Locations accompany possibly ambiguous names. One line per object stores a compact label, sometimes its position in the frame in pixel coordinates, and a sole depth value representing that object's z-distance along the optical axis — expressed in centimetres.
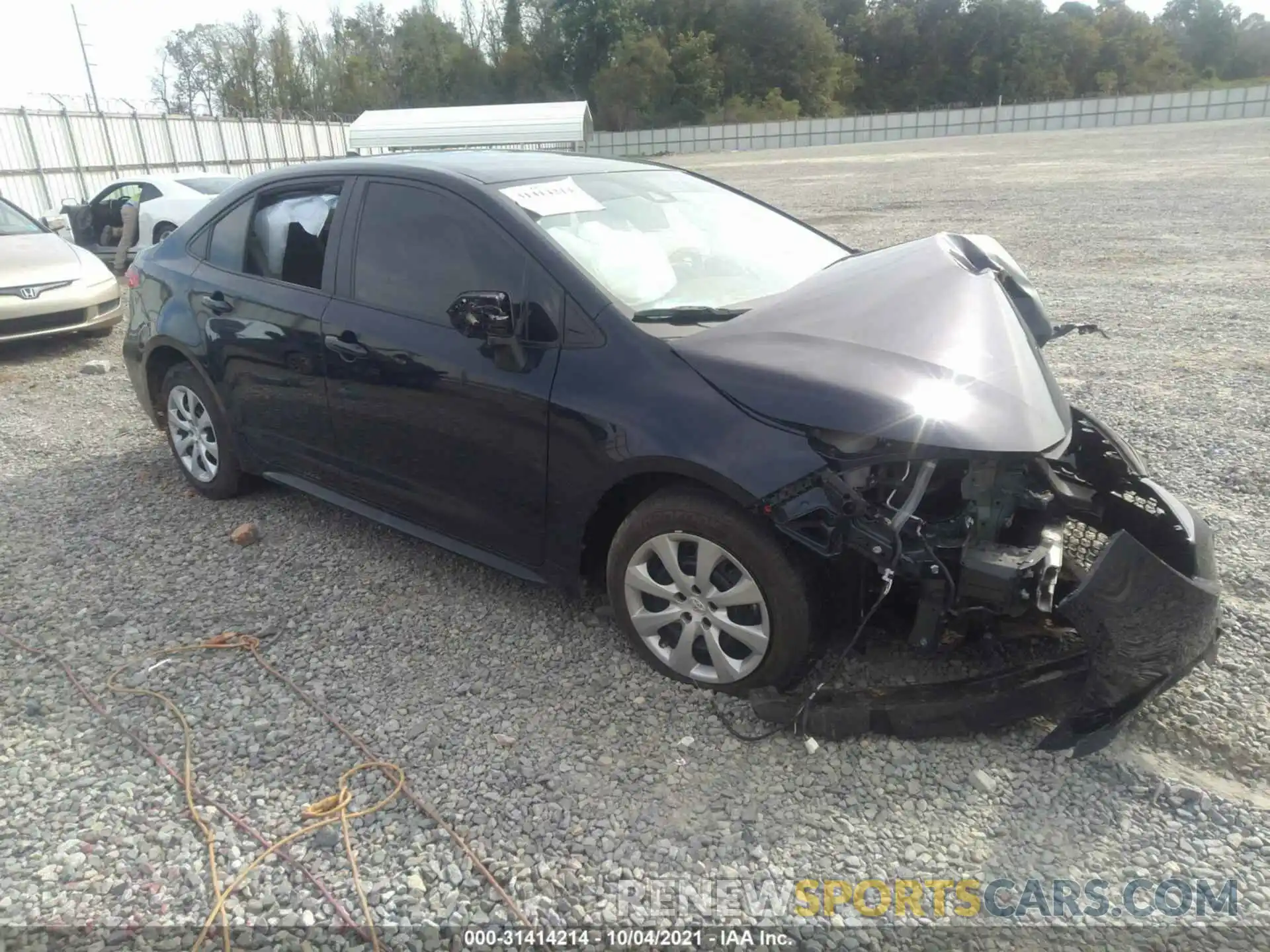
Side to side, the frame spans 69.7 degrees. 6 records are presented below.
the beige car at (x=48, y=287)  823
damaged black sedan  270
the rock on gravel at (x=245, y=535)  448
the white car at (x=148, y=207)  1330
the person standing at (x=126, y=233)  1274
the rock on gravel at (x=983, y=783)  267
